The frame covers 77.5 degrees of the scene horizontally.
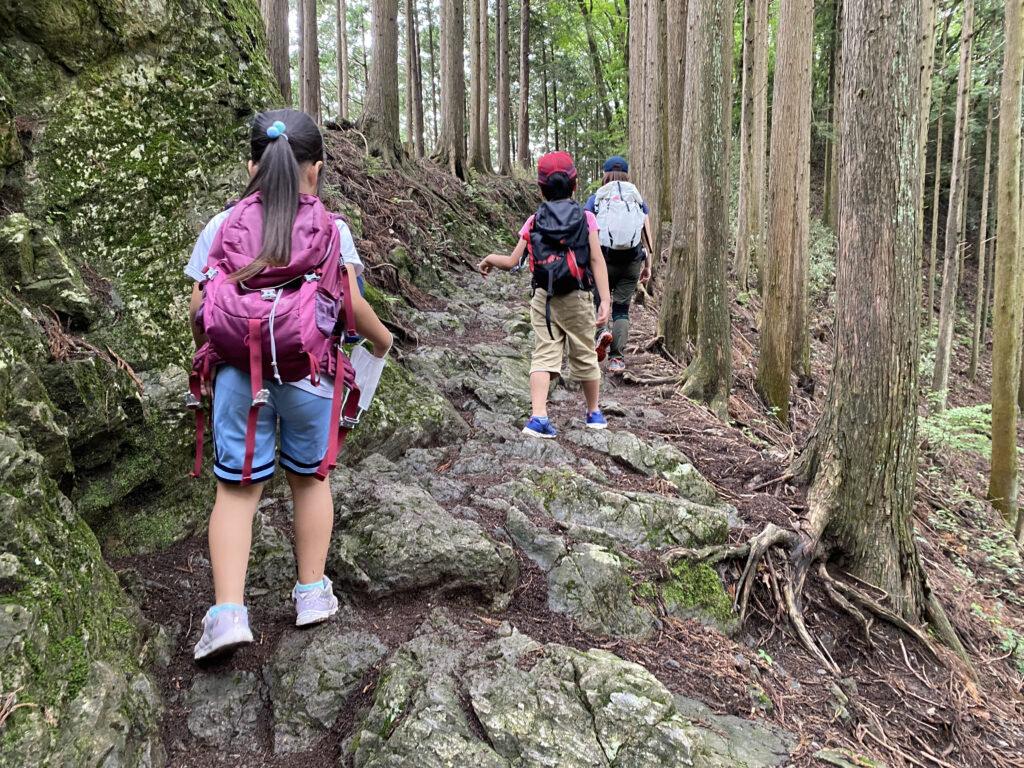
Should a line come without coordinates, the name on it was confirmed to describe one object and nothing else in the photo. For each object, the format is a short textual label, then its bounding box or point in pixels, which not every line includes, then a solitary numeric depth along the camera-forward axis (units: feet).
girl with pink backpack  7.15
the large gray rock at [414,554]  9.51
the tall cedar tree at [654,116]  38.22
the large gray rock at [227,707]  7.19
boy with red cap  14.57
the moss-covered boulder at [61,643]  5.65
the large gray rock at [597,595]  10.27
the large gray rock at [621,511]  12.80
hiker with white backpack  20.21
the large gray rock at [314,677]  7.34
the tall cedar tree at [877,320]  13.16
